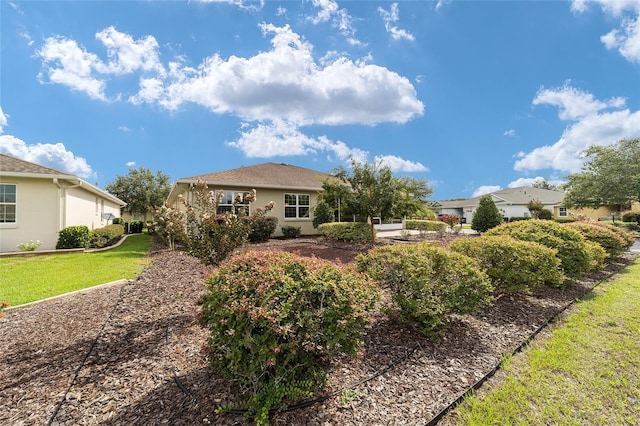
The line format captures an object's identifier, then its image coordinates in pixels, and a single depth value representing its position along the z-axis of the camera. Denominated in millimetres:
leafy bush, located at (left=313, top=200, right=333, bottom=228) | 16078
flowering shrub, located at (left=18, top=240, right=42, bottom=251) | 10742
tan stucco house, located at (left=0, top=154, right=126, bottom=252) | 10844
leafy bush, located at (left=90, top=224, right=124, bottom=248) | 12442
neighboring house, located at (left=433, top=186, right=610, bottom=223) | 36875
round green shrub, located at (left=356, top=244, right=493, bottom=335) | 3553
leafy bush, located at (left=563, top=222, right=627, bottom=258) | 8711
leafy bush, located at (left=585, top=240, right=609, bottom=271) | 6624
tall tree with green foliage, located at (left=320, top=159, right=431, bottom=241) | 11469
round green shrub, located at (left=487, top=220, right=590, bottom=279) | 6156
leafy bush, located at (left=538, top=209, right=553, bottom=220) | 29547
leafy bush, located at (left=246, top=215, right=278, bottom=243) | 13531
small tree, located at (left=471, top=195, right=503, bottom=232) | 17561
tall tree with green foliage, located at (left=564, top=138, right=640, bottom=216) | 23156
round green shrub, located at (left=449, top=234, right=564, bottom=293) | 4824
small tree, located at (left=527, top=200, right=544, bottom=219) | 29769
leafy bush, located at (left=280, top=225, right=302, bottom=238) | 15613
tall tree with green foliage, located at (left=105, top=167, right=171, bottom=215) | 34781
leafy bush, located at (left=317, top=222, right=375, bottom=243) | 12695
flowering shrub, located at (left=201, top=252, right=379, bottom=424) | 2184
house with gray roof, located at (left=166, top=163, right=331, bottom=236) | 14680
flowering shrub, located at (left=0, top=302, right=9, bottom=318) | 4672
